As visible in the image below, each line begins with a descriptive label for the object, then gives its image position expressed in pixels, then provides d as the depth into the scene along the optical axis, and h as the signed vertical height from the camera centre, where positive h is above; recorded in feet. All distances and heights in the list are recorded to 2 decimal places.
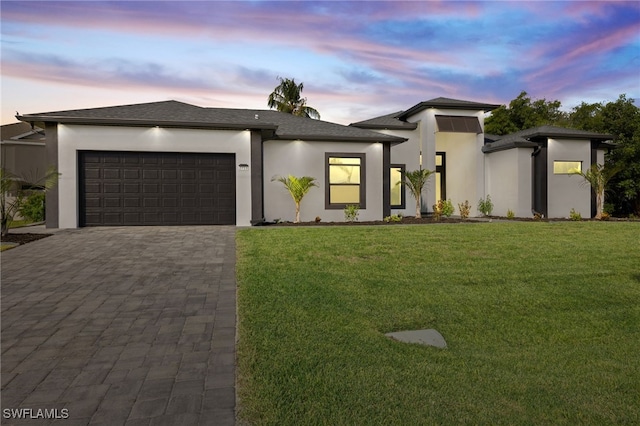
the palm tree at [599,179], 51.58 +3.63
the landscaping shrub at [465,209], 53.06 -0.49
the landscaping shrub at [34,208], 46.55 -0.09
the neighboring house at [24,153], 67.92 +10.04
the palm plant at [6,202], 31.17 +0.44
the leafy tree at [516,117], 86.69 +20.59
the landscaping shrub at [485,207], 56.24 -0.21
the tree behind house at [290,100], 94.68 +26.98
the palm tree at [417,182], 48.32 +3.07
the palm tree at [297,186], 43.52 +2.34
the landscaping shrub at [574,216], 49.62 -1.42
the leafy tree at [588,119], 65.00 +19.42
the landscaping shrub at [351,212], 45.96 -0.75
